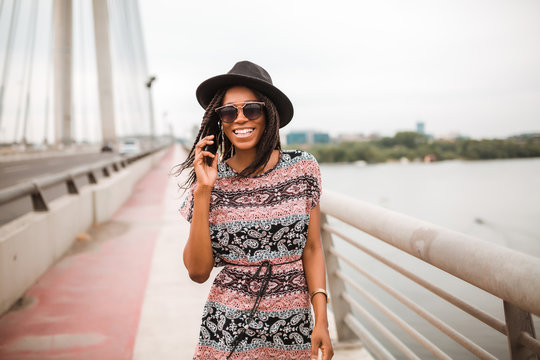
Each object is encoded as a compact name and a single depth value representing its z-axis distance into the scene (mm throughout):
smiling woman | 1535
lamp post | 31647
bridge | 1274
